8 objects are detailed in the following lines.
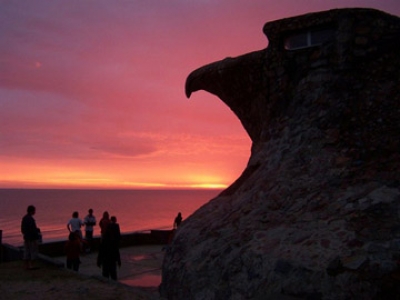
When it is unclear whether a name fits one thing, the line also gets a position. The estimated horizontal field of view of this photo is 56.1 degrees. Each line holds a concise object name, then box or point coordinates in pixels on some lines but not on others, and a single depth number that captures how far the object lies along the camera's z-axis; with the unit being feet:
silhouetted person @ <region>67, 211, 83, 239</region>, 38.12
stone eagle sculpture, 15.47
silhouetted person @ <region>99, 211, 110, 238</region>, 32.28
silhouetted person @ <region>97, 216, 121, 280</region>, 29.25
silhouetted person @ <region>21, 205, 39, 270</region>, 30.53
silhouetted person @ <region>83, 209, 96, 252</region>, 43.70
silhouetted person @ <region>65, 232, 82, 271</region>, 32.76
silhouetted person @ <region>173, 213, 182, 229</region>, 49.97
